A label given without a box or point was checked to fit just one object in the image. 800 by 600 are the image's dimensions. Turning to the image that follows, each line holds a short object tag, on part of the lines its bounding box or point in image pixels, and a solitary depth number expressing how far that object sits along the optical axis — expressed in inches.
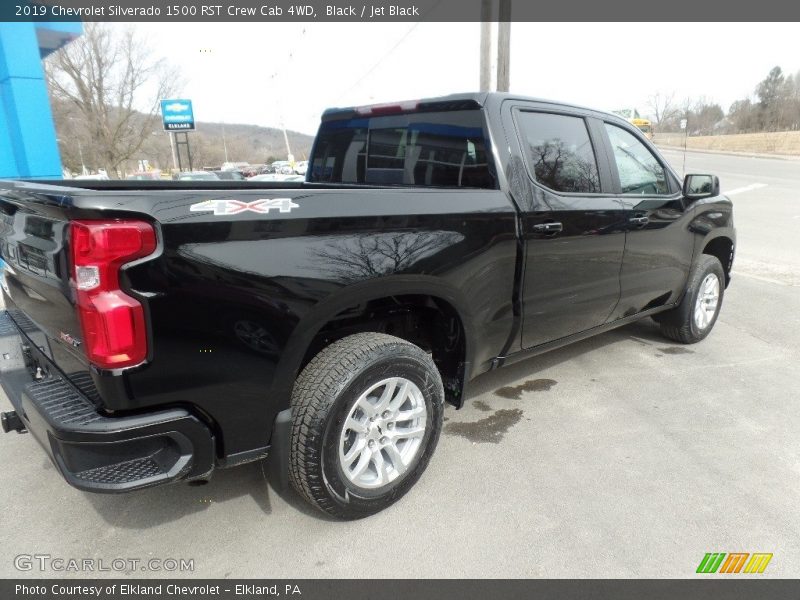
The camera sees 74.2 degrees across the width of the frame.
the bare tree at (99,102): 1016.2
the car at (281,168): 1420.0
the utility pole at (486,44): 361.1
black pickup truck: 71.0
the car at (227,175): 932.0
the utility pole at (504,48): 351.9
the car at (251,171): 1507.1
